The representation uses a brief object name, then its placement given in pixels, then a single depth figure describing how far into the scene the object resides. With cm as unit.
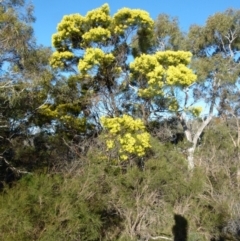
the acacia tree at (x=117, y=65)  1488
